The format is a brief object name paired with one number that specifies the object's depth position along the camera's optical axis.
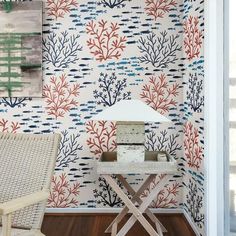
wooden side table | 2.74
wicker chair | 2.21
